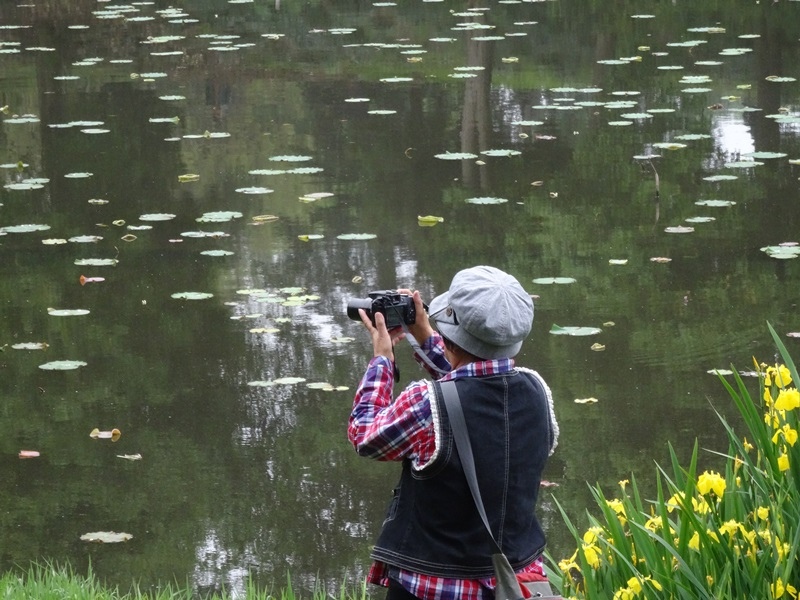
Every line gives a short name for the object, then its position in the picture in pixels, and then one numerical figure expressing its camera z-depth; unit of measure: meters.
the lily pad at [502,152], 18.72
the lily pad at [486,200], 16.17
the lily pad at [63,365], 11.27
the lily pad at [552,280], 13.21
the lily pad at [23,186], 17.08
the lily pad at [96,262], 13.84
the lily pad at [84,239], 14.71
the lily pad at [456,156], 18.53
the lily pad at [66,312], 12.43
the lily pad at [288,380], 10.92
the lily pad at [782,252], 13.48
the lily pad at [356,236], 14.82
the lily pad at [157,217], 15.70
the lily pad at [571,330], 11.73
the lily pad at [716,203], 15.55
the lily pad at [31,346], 11.70
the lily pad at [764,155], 17.75
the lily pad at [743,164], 17.33
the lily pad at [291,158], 18.67
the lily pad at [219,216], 15.62
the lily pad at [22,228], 15.14
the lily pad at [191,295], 12.83
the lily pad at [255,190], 16.81
